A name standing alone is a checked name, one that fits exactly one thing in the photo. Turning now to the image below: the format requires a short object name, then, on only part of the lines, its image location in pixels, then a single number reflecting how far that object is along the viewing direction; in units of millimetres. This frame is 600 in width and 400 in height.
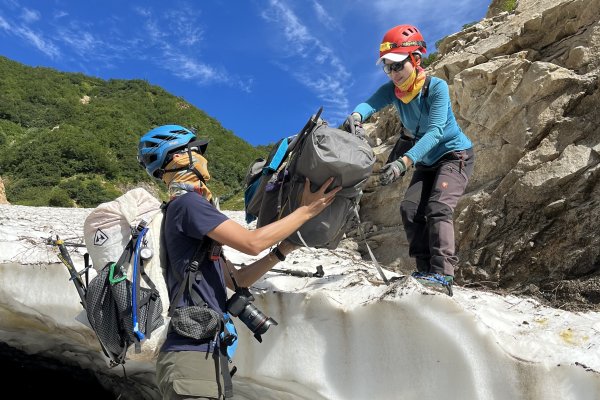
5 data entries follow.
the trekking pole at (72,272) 3169
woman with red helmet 3688
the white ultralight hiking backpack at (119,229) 2691
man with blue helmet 2408
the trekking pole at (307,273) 4273
